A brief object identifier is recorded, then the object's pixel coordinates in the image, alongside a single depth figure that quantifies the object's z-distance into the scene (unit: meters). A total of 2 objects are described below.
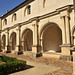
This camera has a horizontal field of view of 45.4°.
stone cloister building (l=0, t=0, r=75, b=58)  9.96
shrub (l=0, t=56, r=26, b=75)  5.99
